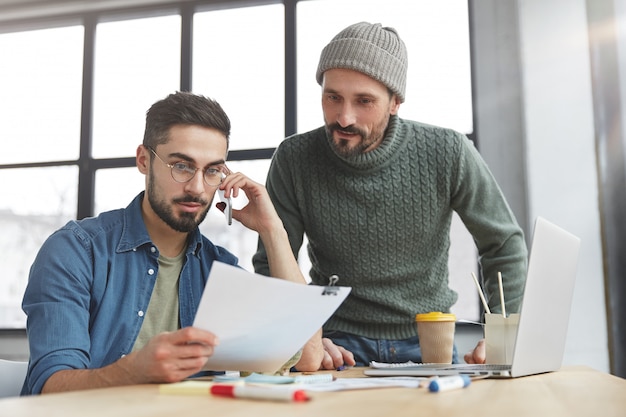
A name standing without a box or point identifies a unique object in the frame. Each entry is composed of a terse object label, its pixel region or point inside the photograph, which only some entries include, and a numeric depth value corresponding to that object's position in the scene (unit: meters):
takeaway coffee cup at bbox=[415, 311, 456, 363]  1.51
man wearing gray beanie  1.81
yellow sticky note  0.88
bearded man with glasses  1.21
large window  3.87
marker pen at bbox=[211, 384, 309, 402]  0.80
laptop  1.14
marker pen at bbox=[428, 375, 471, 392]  0.95
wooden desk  0.73
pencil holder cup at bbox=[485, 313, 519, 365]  1.39
